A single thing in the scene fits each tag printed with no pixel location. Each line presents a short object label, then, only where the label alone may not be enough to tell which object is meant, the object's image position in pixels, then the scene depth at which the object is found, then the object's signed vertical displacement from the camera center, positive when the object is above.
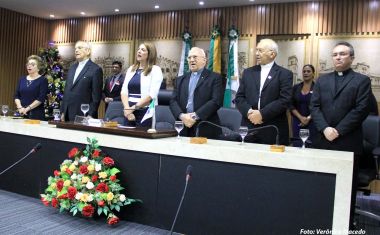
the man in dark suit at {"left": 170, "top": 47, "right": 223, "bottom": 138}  3.03 +0.19
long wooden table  1.92 -0.38
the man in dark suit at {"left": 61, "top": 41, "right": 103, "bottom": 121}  3.71 +0.31
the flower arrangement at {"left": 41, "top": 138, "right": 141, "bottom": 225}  2.43 -0.50
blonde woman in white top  3.22 +0.27
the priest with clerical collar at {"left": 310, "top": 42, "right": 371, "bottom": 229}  2.69 +0.13
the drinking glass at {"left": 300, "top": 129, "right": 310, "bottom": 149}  2.22 -0.08
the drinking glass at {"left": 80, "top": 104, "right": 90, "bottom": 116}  3.06 +0.06
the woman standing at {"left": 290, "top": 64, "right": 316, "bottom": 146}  4.54 +0.23
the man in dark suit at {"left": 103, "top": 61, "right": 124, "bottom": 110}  5.53 +0.44
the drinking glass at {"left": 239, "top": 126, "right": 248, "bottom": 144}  2.29 -0.07
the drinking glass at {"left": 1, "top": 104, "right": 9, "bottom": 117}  3.66 +0.02
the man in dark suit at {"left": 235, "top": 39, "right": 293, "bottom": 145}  2.87 +0.19
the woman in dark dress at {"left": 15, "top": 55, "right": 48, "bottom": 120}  4.25 +0.25
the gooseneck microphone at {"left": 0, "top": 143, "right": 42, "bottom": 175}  2.76 -0.29
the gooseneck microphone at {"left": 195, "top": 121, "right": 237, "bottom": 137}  3.29 -0.10
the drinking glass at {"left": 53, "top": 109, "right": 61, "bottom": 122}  3.37 -0.01
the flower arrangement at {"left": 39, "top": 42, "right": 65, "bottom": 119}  7.48 +0.84
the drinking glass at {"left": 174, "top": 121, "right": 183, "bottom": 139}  2.52 -0.05
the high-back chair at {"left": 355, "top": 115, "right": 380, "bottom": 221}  2.90 -0.27
